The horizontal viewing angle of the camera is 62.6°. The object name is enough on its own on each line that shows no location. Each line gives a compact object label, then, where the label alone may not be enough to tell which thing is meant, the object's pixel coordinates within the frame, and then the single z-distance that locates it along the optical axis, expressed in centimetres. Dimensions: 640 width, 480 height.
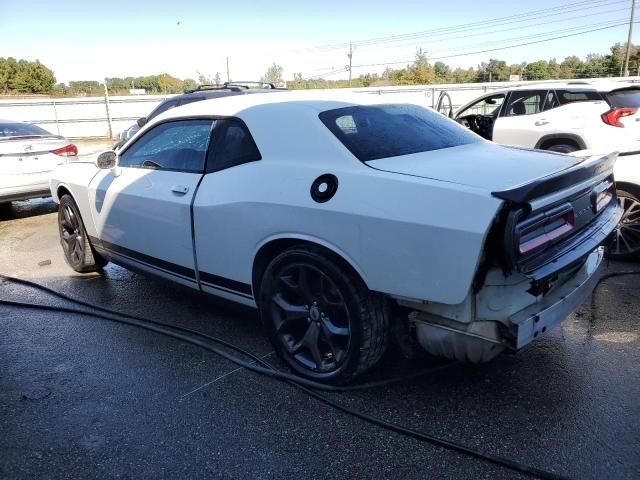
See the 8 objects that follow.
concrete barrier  2338
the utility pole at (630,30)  4341
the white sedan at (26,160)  730
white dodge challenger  236
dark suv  816
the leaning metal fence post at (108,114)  2138
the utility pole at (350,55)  7388
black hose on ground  236
